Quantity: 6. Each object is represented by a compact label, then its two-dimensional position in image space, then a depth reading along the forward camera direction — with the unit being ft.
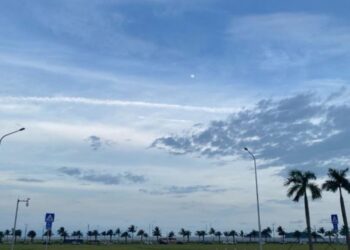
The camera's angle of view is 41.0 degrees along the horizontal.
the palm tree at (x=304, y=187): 179.42
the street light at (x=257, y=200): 149.11
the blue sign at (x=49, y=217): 110.52
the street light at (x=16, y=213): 153.36
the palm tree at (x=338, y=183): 172.35
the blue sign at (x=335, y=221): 119.75
